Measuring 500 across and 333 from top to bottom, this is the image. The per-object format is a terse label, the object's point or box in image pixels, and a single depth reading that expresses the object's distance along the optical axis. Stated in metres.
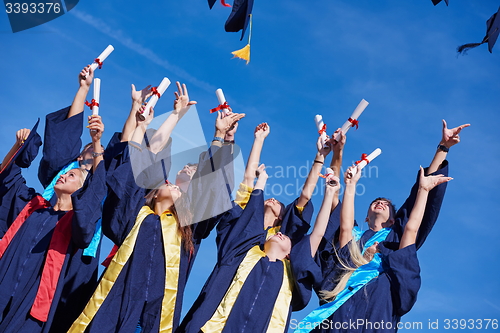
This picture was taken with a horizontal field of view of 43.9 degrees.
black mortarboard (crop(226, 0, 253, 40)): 5.55
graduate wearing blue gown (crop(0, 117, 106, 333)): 4.88
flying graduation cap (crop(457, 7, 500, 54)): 5.38
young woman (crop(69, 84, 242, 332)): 4.68
